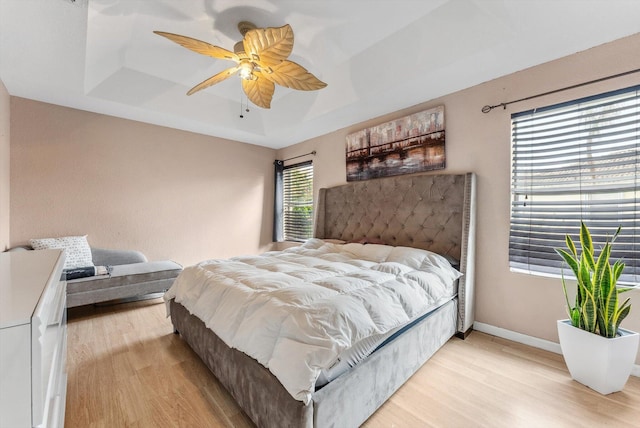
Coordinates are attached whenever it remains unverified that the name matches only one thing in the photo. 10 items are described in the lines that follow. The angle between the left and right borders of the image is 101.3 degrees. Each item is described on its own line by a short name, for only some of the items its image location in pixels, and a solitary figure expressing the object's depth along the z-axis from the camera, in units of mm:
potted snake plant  1604
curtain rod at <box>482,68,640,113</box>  1848
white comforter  1137
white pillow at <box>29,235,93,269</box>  2848
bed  1198
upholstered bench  2697
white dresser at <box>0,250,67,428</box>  635
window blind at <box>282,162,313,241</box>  4477
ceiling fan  1669
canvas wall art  2803
